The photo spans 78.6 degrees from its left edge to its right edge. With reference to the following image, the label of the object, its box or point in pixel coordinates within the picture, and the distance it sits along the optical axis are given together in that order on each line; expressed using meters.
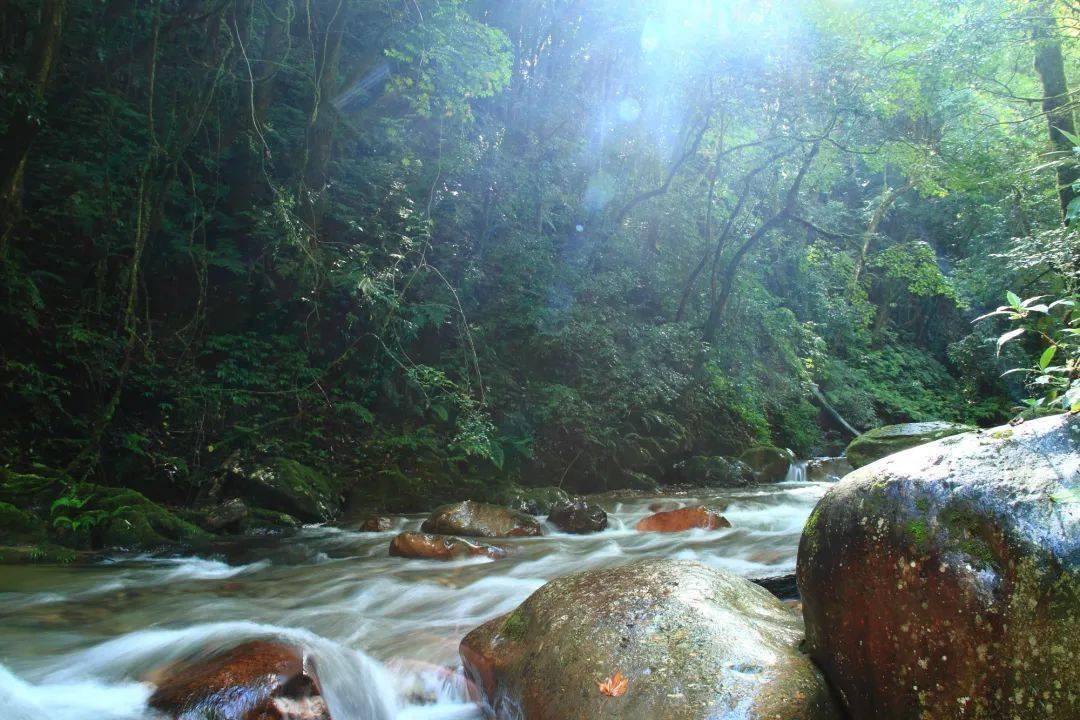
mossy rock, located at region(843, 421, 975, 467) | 9.98
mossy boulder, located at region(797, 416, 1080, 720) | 2.07
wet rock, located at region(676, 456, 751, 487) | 11.89
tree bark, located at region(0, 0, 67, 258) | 6.72
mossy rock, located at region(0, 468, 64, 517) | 6.21
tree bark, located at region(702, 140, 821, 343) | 13.59
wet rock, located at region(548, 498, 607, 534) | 7.93
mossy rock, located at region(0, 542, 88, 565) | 5.45
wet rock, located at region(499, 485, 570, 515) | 8.77
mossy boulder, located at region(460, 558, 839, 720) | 2.64
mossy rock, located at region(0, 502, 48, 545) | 5.77
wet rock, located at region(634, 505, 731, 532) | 7.73
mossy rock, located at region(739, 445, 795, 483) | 12.62
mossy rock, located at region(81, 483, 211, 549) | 6.27
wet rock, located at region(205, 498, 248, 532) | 7.07
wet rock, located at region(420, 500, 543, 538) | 7.23
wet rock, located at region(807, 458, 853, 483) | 12.95
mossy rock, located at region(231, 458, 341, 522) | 7.78
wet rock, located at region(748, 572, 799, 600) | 4.52
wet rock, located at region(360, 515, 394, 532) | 7.56
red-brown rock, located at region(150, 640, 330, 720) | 2.82
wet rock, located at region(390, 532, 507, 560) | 6.32
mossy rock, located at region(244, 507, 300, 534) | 7.33
